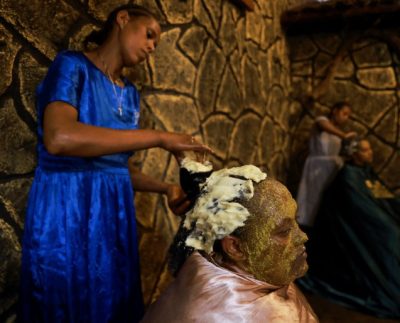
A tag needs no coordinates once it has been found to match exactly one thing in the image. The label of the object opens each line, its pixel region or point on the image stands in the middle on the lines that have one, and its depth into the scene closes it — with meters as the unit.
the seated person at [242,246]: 1.01
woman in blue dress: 1.43
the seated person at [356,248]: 3.57
